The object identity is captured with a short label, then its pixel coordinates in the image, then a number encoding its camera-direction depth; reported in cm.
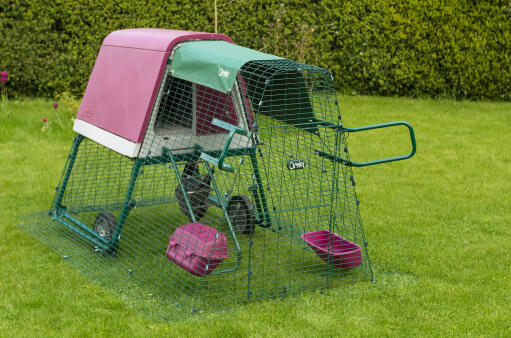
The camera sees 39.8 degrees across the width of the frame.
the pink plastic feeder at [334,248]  505
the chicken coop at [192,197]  482
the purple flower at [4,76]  932
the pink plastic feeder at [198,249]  478
